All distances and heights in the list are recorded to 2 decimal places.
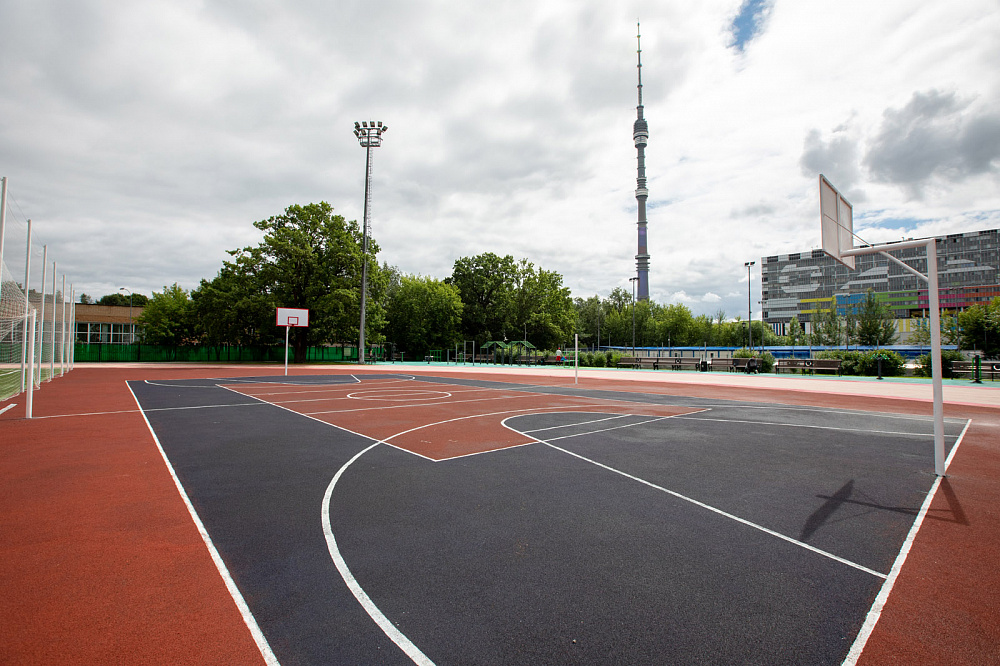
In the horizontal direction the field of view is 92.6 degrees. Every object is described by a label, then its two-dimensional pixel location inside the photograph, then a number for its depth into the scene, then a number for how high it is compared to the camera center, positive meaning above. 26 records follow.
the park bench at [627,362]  43.19 -1.39
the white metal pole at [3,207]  10.02 +2.86
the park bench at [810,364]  33.19 -1.17
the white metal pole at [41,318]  17.01 +0.87
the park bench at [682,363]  41.03 -1.39
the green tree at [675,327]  95.31 +4.02
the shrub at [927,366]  29.59 -1.08
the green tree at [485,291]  70.69 +8.29
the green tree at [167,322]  54.44 +2.47
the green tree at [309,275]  47.94 +7.21
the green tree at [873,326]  60.84 +2.87
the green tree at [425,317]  65.38 +4.04
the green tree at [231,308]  47.00 +3.55
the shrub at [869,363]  31.47 -0.96
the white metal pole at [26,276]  13.96 +1.95
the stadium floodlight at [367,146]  47.86 +20.42
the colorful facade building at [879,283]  106.19 +17.07
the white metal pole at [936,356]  6.96 -0.10
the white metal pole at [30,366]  11.74 -0.65
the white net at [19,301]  12.55 +1.35
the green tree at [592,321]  96.99 +5.38
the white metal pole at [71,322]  29.00 +1.42
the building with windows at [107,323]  61.91 +2.64
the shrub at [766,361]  36.41 -1.00
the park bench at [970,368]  27.65 -1.13
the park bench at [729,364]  37.90 -1.34
